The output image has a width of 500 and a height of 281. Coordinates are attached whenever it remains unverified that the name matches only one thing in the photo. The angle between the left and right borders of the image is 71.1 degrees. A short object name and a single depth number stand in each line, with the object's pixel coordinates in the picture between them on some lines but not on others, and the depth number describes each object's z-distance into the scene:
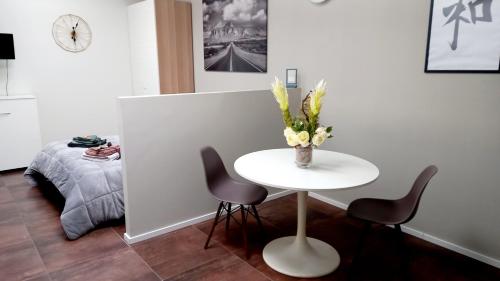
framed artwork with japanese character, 2.29
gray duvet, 2.85
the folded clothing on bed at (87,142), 3.72
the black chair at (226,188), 2.51
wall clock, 4.84
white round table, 2.09
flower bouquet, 2.21
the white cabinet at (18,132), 4.32
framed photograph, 4.11
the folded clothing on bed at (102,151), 3.34
